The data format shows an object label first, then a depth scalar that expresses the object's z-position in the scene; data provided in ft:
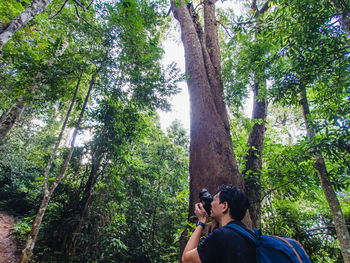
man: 3.62
